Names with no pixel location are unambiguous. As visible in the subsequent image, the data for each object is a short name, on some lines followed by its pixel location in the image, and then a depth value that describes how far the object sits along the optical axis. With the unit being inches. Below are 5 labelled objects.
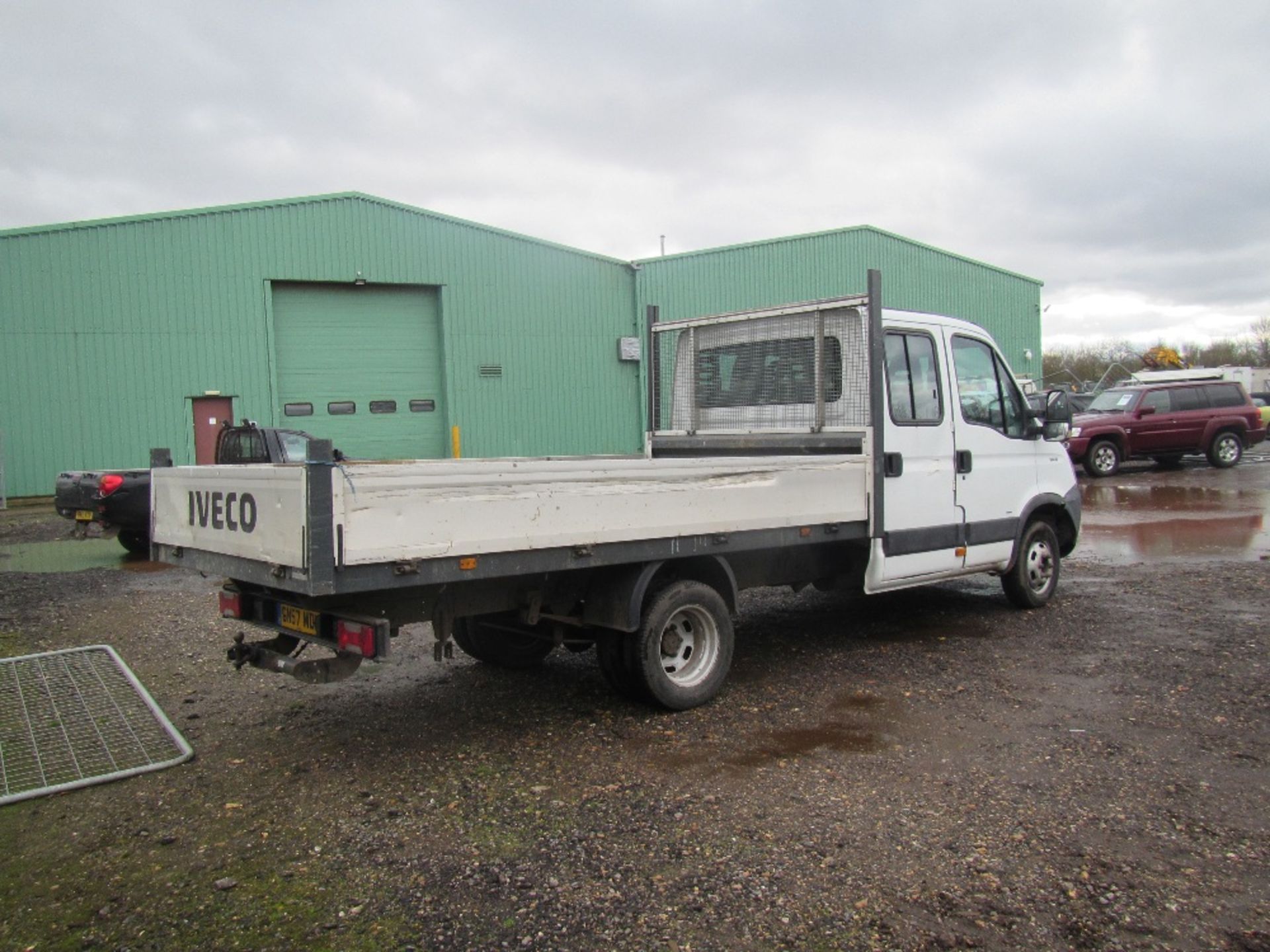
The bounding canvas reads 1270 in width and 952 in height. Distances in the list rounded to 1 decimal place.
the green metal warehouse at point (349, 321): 746.2
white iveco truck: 161.8
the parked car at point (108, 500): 448.8
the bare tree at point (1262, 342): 2522.1
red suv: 781.3
